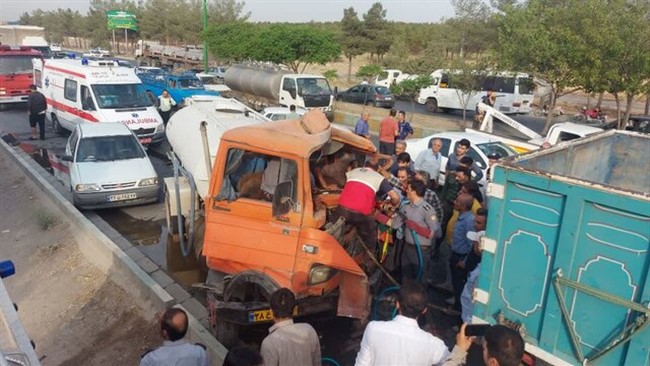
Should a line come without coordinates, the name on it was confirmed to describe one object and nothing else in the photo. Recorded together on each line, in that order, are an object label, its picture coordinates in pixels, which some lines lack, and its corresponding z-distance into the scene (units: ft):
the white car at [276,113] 50.55
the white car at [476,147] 33.68
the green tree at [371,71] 115.78
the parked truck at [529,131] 37.37
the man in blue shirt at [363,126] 43.30
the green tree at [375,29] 151.84
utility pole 103.35
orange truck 16.76
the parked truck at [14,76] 70.85
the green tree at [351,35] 151.23
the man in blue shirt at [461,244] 20.08
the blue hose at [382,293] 19.39
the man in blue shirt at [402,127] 43.32
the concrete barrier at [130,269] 19.03
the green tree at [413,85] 88.07
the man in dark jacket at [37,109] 52.54
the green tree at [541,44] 53.67
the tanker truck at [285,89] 71.15
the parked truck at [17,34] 112.98
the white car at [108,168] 32.19
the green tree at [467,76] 69.26
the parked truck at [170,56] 134.10
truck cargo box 10.68
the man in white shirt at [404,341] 10.84
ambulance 48.37
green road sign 204.13
